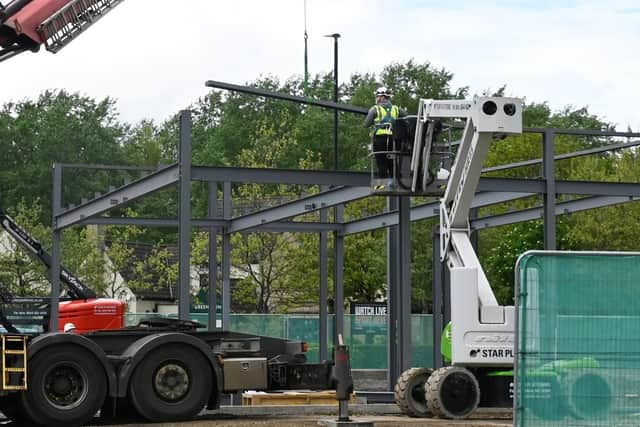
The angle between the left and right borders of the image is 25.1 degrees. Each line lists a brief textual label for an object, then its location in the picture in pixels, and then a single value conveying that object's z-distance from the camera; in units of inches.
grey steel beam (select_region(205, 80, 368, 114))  888.9
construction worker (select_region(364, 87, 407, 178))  881.5
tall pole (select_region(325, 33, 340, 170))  1095.7
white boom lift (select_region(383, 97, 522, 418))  754.8
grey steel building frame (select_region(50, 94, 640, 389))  908.6
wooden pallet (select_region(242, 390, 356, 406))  1027.9
